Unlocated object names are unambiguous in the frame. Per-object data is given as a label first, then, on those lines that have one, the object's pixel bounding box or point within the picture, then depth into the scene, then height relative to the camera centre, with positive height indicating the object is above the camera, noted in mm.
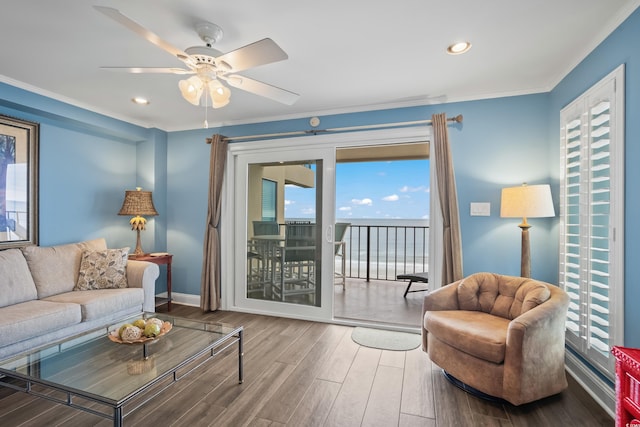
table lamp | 3900 +53
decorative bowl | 1980 -816
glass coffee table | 1531 -883
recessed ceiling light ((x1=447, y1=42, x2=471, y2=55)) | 2286 +1234
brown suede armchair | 1969 -852
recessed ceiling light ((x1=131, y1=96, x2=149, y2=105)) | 3383 +1224
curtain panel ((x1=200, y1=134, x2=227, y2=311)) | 4082 -261
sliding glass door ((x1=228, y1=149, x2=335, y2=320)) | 3752 -246
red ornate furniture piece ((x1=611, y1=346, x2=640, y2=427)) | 1287 -735
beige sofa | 2373 -779
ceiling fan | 1652 +883
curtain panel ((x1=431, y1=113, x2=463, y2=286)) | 3088 +115
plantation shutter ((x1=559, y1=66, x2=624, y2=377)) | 1945 -34
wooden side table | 3859 -613
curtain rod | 3272 +966
